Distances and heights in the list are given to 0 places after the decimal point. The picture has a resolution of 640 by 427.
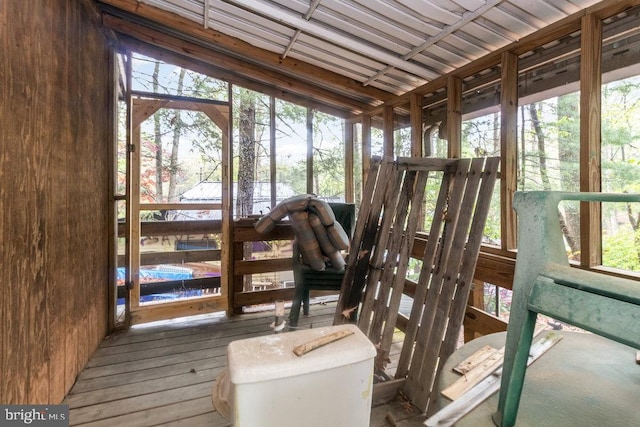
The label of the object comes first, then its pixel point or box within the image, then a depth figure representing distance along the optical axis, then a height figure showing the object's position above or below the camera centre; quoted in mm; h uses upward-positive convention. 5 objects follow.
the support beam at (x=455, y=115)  2330 +745
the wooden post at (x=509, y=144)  1945 +447
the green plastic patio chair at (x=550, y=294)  525 -150
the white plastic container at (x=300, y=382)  767 -448
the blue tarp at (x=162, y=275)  3579 -751
